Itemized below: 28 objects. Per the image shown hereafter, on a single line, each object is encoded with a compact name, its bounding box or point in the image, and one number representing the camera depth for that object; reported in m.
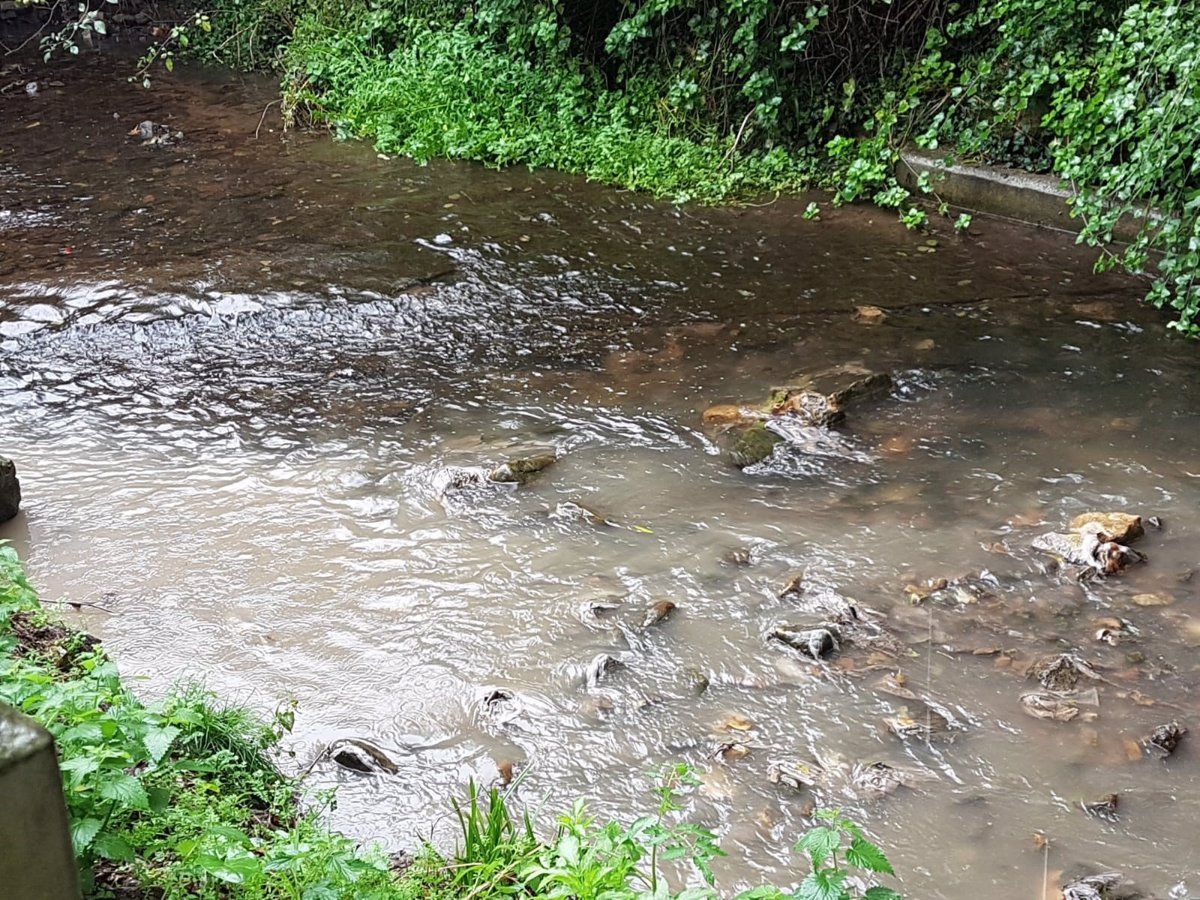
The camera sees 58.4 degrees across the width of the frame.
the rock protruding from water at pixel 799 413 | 4.82
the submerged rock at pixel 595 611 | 3.75
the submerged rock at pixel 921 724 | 3.24
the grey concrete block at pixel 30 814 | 1.55
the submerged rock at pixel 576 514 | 4.34
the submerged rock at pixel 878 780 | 3.03
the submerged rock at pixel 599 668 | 3.47
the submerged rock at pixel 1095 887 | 2.68
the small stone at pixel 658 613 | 3.73
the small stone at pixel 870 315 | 5.92
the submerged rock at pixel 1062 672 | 3.42
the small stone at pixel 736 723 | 3.27
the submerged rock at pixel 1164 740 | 3.16
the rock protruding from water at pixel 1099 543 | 3.94
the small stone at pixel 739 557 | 4.05
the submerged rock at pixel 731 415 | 5.06
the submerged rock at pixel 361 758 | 3.12
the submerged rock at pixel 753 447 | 4.73
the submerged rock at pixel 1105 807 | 2.95
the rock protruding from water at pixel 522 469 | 4.59
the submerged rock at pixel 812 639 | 3.55
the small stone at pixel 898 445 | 4.78
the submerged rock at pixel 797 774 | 3.06
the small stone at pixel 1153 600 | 3.78
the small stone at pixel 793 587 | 3.87
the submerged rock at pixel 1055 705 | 3.30
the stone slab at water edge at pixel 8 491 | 4.22
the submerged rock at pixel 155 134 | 9.05
